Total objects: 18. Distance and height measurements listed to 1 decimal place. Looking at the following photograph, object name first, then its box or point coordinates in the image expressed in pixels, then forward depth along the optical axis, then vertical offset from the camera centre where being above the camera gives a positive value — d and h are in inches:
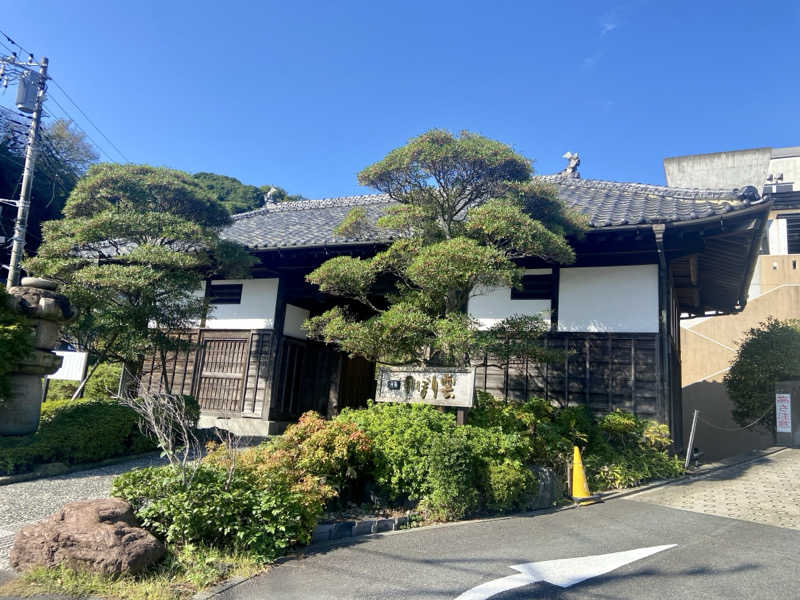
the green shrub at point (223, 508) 193.2 -48.6
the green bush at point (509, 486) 255.9 -43.8
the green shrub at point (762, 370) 554.6 +38.7
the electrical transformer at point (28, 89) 592.1 +286.3
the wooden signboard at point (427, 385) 289.9 +0.3
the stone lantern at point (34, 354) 322.7 +3.9
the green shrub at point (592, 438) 310.2 -24.4
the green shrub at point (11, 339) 308.5 +11.0
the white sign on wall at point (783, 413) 507.8 -2.8
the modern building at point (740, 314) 751.1 +168.9
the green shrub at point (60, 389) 531.2 -25.9
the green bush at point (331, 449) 249.6 -32.0
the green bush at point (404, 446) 260.2 -29.3
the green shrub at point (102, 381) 519.8 -15.7
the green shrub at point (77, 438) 302.7 -44.7
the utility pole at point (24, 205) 565.0 +156.6
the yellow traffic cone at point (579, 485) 287.9 -46.1
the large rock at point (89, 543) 171.5 -56.3
